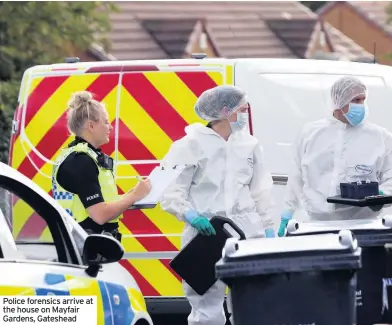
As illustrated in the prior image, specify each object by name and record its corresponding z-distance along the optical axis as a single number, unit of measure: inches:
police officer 622.5
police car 451.5
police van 727.1
